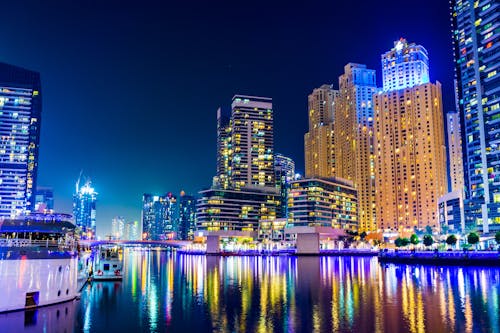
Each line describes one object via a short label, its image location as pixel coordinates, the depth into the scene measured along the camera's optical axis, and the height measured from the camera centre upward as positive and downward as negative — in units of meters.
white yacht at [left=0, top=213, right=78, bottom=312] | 37.44 -2.57
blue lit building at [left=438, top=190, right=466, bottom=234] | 173.62 +5.06
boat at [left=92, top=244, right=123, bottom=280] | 72.62 -5.79
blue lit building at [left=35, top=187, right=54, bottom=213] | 63.84 +3.36
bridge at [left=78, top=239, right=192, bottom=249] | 175.12 -4.64
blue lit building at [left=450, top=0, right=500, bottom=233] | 153.12 +41.60
